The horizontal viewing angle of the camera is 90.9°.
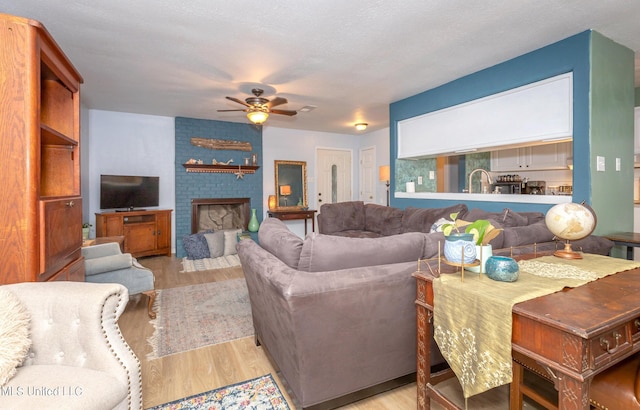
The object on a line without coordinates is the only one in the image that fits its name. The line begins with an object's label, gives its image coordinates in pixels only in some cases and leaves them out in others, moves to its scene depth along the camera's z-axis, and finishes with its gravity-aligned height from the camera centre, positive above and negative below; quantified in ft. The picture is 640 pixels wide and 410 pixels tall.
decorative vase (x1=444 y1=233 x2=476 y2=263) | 4.47 -0.63
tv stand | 16.33 -1.34
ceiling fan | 12.98 +4.15
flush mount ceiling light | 20.56 +5.19
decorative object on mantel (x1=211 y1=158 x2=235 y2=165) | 20.13 +2.72
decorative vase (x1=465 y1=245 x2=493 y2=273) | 4.65 -0.75
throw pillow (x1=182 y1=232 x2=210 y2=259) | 18.07 -2.44
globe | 5.23 -0.29
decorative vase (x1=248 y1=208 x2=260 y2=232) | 20.52 -1.30
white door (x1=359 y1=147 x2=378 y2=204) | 24.80 +2.35
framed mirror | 22.75 +1.48
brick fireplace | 19.43 +1.78
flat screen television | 16.84 +0.69
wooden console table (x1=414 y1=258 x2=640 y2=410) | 3.02 -1.32
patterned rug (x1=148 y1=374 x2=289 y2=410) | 5.66 -3.63
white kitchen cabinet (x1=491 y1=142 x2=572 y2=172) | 16.62 +2.66
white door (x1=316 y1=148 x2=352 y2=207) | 24.66 +2.33
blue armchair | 8.78 -1.96
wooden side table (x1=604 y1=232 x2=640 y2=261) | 8.53 -0.96
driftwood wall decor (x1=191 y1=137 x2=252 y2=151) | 19.67 +3.88
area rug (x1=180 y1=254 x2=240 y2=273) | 15.85 -3.17
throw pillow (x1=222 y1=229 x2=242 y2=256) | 18.89 -2.25
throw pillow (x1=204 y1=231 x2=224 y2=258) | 18.42 -2.35
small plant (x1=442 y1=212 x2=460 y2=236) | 4.89 -0.37
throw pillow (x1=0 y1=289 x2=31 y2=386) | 3.57 -1.56
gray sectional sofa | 4.95 -1.75
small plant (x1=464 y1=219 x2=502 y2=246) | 4.82 -0.41
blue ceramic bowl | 4.25 -0.89
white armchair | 3.92 -1.80
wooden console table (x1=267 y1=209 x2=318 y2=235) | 21.31 -0.69
